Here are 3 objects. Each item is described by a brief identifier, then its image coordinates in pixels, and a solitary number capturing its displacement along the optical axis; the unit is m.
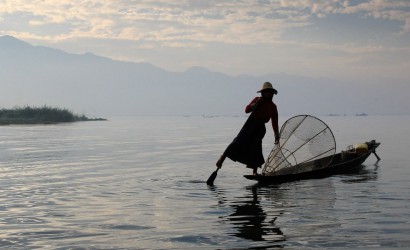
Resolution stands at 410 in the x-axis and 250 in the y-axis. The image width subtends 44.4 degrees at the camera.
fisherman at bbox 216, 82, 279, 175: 12.74
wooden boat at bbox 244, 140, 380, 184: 12.90
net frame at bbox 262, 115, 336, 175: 13.76
